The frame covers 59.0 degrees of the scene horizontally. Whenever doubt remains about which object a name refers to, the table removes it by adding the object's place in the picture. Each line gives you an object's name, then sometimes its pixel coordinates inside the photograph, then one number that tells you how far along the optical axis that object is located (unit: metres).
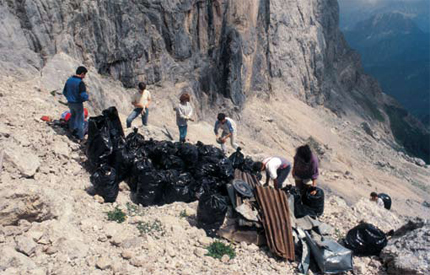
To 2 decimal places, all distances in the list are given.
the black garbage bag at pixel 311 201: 6.59
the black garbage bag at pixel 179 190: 6.38
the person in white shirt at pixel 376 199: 8.93
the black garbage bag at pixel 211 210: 5.65
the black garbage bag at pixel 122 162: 6.31
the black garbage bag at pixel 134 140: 6.89
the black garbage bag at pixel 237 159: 7.45
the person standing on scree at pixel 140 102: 9.00
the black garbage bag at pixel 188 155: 7.02
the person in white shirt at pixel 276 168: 6.74
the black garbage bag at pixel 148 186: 6.16
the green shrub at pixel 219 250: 5.36
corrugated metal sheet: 5.51
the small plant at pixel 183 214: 6.09
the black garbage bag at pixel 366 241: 5.89
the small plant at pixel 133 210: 5.90
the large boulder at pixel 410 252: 5.25
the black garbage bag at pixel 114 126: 6.71
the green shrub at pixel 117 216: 5.63
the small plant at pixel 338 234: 6.41
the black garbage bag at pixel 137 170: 6.21
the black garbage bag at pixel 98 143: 6.36
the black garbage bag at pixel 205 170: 6.85
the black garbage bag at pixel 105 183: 5.95
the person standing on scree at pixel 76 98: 6.70
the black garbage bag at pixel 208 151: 7.29
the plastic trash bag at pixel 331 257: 5.29
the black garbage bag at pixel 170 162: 6.77
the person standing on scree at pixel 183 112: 8.86
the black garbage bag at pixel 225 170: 6.77
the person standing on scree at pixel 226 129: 8.69
